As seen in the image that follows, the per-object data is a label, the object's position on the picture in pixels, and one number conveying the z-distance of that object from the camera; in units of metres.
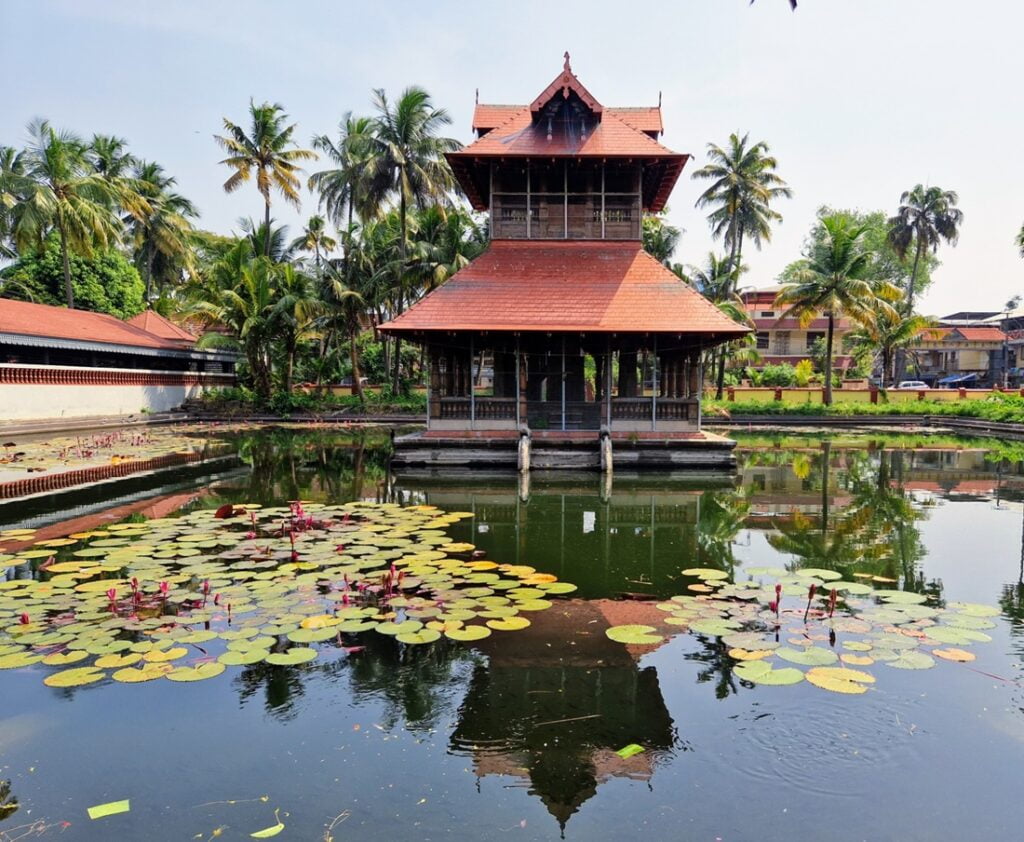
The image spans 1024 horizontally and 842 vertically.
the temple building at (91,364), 20.30
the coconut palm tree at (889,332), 28.35
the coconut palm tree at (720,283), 28.59
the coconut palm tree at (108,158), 34.00
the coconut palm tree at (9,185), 23.86
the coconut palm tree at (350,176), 25.41
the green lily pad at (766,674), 4.01
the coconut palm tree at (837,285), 25.39
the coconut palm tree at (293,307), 25.88
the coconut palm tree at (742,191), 29.88
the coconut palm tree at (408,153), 24.94
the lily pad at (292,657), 4.29
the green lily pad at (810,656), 4.27
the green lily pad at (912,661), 4.25
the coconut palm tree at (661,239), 28.25
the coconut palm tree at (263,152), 30.77
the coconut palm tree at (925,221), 39.88
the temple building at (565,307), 13.95
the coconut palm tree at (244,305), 26.57
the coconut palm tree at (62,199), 23.77
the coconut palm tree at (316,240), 34.44
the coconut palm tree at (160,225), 35.28
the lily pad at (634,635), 4.62
